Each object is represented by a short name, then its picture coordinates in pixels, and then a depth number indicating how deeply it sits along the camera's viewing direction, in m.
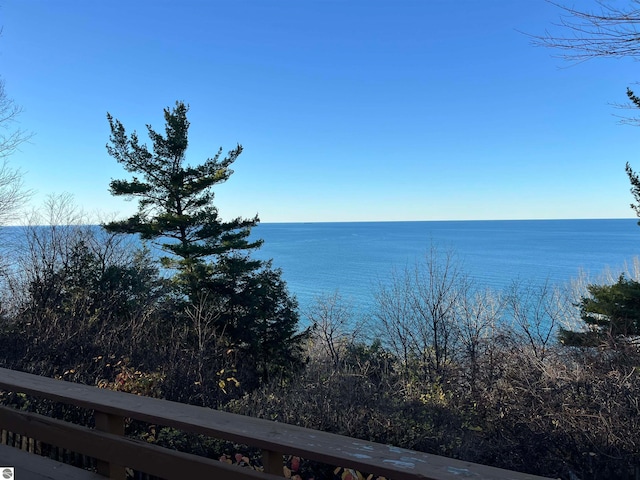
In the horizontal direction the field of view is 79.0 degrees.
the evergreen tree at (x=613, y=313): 9.79
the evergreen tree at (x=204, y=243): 15.20
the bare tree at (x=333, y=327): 18.41
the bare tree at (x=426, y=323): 15.94
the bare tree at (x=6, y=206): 13.89
